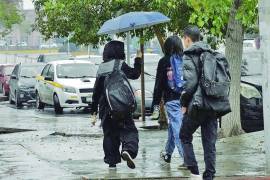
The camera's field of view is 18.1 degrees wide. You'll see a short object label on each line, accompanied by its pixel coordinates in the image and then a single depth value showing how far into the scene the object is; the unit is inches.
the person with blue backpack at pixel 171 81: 444.5
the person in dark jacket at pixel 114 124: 432.5
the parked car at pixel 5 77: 1470.7
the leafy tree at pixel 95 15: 674.2
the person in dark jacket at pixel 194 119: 373.4
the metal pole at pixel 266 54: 406.0
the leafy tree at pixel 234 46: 554.7
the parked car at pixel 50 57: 1683.1
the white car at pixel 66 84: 1024.2
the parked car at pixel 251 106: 687.1
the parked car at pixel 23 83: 1229.7
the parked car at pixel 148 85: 904.3
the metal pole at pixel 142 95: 788.0
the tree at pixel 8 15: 2047.2
